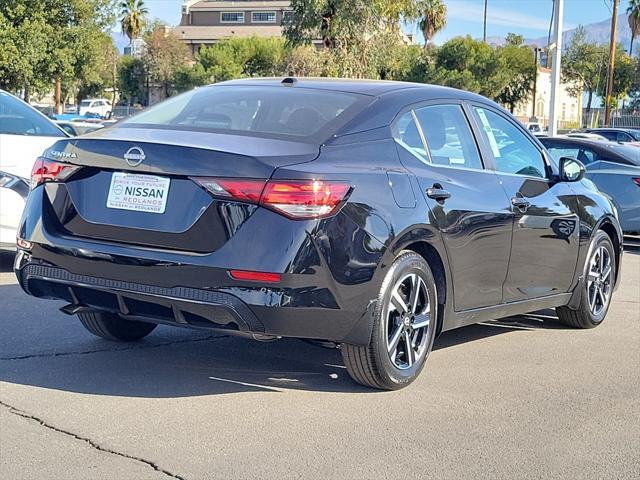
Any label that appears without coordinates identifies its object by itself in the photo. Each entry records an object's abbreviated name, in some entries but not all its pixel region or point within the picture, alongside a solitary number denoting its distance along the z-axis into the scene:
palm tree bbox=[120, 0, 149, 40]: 72.81
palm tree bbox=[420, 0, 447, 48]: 68.53
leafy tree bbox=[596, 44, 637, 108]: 72.25
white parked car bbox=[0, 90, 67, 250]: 8.39
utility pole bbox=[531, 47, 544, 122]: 62.90
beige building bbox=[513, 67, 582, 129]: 77.88
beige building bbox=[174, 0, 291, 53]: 87.19
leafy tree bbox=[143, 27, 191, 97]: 70.44
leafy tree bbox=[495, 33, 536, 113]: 68.31
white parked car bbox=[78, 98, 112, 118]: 62.81
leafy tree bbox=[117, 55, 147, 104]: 75.06
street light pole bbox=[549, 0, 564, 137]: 22.34
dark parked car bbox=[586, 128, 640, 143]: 30.55
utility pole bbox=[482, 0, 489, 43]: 77.64
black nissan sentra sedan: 4.66
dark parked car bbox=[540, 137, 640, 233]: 13.42
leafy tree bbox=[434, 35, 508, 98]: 60.97
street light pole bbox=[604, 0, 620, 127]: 45.88
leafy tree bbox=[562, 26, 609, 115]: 78.12
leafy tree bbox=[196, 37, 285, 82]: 65.19
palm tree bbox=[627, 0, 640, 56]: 60.47
